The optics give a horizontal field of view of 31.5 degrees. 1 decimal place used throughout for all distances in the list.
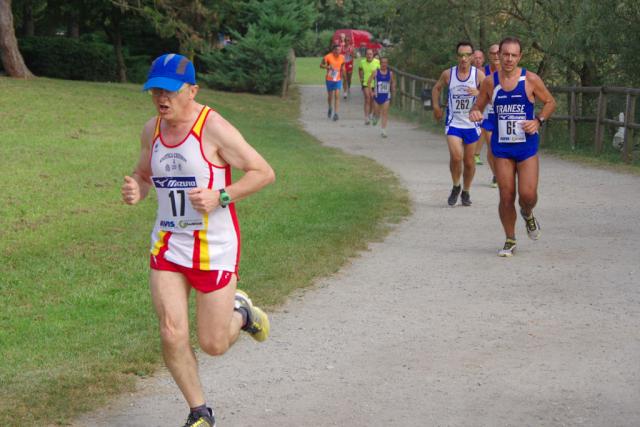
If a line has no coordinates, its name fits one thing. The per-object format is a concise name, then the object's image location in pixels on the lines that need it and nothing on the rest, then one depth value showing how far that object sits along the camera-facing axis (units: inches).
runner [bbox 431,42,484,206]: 561.9
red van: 2847.9
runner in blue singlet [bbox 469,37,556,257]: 414.0
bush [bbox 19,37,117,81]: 1536.7
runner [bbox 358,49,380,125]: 1149.1
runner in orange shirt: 1205.7
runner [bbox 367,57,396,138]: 1027.9
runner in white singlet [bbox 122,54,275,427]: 208.5
